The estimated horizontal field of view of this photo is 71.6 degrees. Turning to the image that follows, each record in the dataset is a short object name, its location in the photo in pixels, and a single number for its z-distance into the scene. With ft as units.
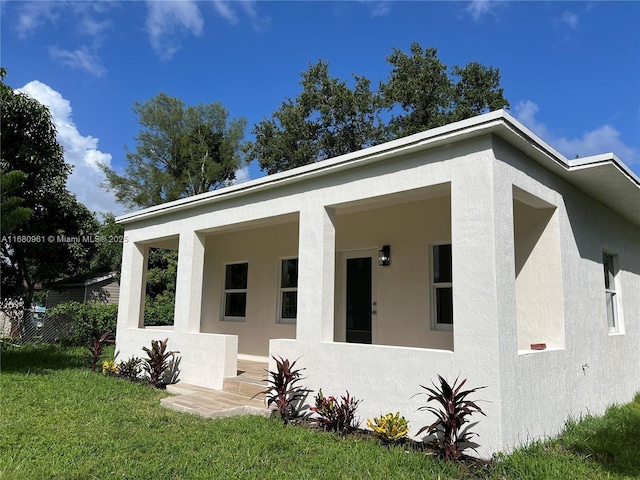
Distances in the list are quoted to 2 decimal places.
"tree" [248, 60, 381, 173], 75.82
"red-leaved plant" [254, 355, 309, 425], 19.10
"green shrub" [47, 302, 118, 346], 49.06
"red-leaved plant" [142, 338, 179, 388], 26.50
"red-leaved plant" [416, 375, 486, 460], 13.82
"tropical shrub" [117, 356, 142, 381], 28.68
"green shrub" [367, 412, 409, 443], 15.40
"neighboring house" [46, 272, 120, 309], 68.28
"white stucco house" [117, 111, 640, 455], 15.15
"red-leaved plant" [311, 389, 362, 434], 17.22
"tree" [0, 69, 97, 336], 45.03
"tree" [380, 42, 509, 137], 71.10
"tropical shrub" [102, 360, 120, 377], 30.10
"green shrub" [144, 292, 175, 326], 54.39
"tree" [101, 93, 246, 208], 87.25
